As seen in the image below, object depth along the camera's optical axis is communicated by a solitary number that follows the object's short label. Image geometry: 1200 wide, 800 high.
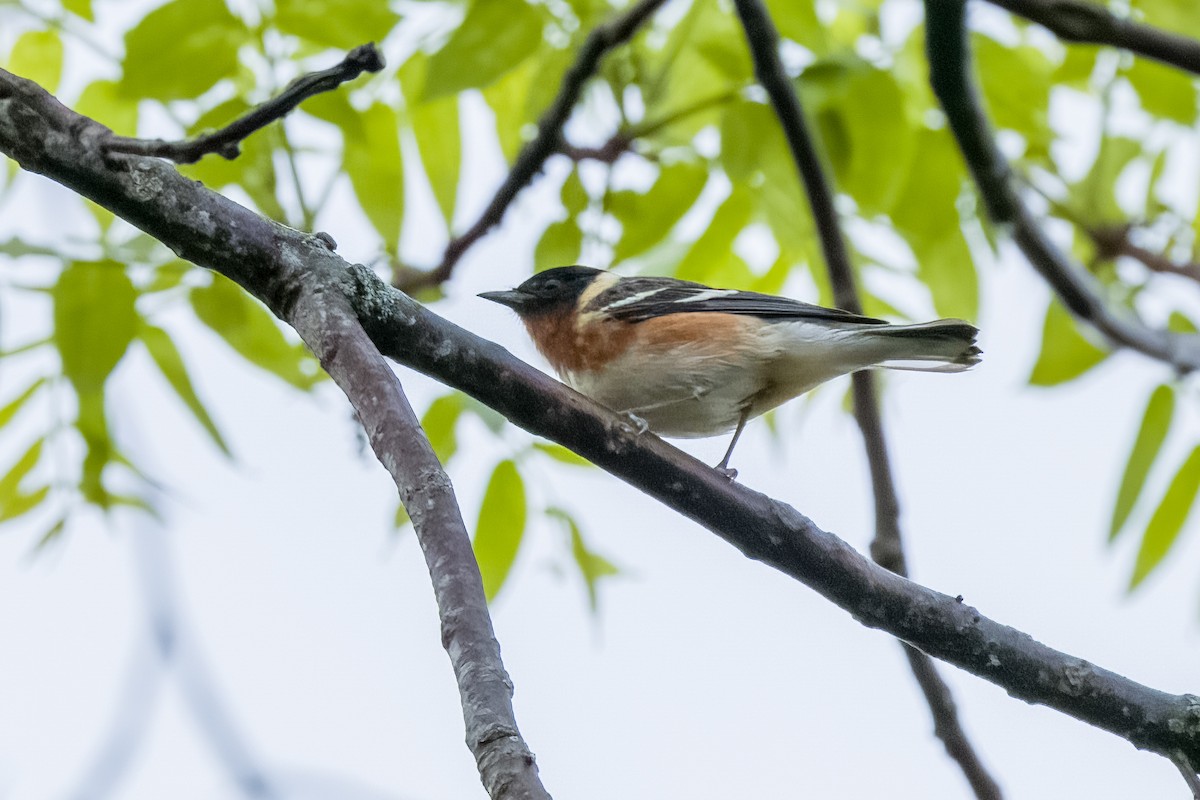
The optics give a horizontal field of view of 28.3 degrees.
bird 9.24
